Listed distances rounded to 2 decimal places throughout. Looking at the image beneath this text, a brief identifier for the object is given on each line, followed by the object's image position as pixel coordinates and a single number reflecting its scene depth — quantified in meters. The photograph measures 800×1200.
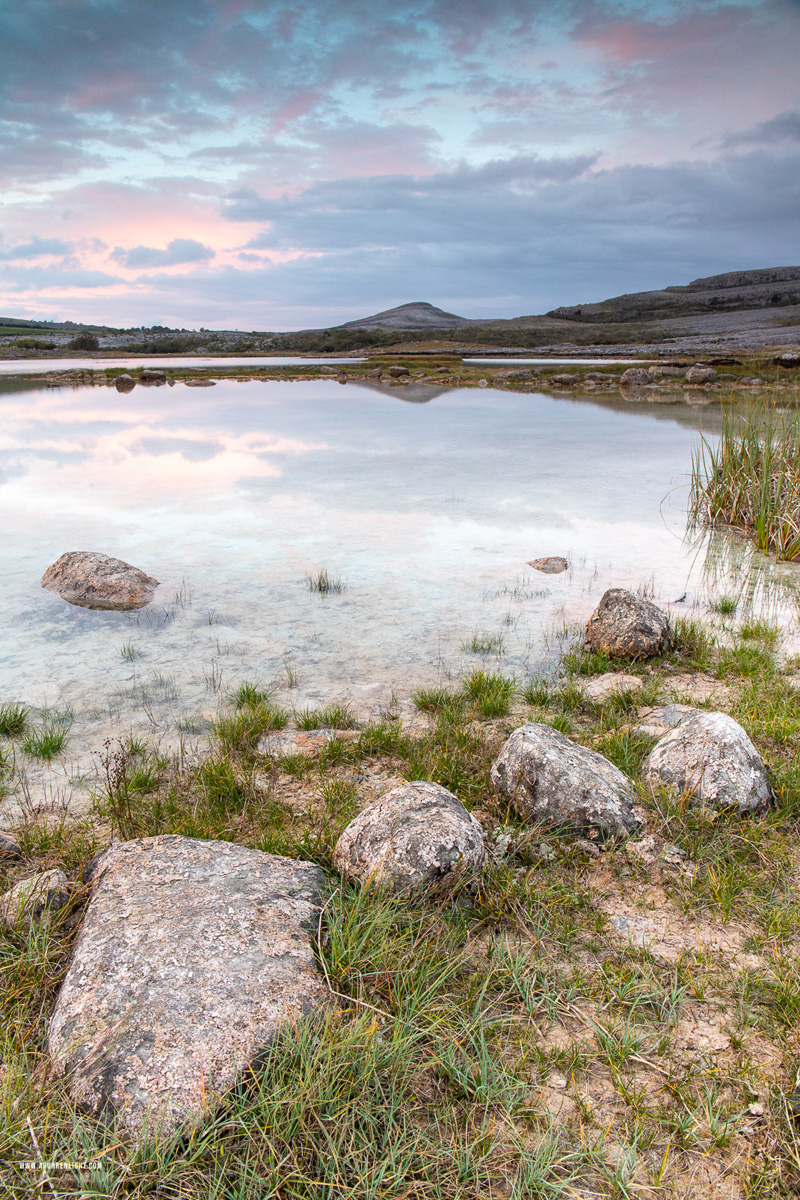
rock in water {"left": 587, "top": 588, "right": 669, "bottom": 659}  5.14
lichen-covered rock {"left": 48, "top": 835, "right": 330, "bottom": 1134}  1.81
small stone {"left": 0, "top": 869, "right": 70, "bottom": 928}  2.47
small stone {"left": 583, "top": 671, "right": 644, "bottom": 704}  4.62
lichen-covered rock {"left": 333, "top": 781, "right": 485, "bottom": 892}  2.62
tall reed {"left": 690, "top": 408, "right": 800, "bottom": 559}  7.87
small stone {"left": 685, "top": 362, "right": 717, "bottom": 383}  31.22
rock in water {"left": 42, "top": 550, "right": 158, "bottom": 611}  6.45
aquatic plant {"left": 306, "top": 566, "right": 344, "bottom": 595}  6.74
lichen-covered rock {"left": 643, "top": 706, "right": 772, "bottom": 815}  3.21
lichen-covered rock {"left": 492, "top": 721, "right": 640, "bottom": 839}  3.11
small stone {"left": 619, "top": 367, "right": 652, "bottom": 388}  33.41
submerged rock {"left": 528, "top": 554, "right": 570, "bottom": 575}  7.44
